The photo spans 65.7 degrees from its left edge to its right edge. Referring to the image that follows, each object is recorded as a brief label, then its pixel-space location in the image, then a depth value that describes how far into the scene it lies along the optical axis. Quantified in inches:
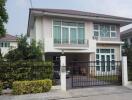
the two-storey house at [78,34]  388.2
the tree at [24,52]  294.5
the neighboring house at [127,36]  597.9
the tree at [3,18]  328.4
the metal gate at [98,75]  251.9
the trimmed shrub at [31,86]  208.8
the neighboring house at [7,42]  804.9
